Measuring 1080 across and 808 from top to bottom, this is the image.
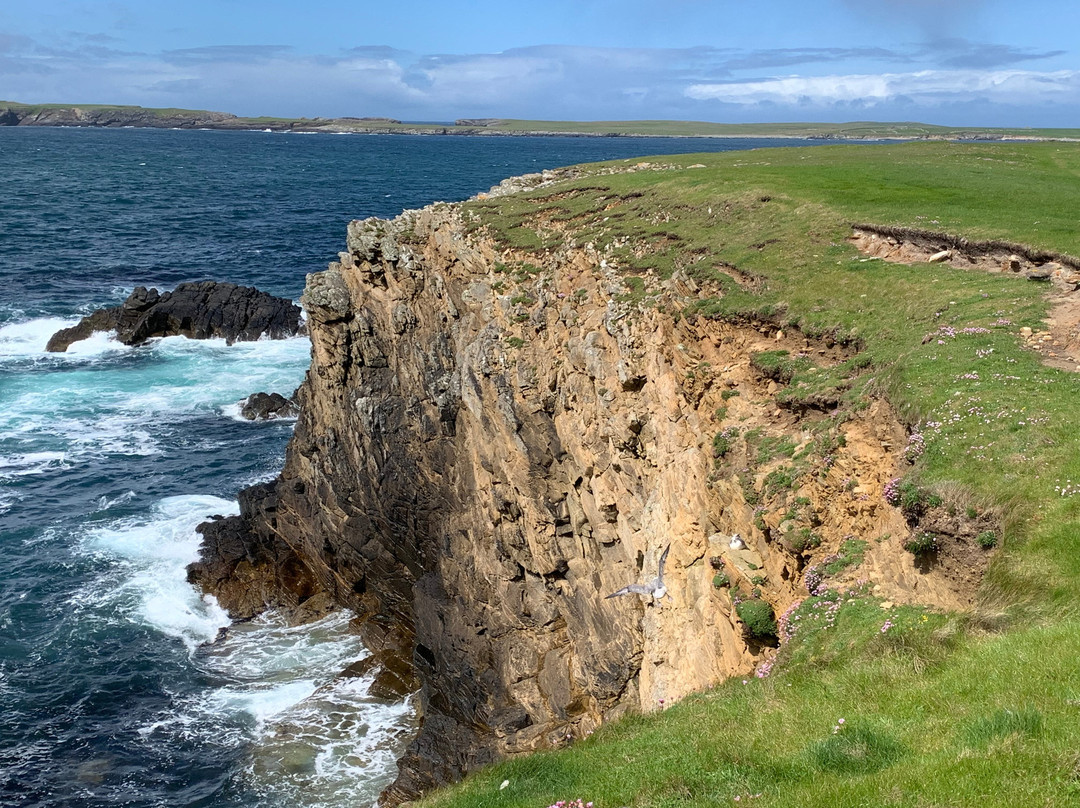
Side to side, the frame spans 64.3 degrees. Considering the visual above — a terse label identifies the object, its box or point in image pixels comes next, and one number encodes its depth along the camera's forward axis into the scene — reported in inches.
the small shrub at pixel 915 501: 511.8
